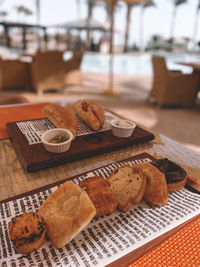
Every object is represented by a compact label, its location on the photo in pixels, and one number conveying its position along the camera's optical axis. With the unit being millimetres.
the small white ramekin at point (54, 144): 751
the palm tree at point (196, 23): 16048
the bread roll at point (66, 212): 442
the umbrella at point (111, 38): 3985
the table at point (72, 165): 654
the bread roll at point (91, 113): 960
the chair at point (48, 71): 4246
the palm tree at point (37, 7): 16028
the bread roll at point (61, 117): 921
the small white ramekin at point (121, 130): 906
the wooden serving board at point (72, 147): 726
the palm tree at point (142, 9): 20750
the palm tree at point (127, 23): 17478
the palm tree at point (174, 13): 19422
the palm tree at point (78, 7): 19284
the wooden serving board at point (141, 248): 424
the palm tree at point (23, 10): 24206
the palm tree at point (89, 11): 17547
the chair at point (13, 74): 4379
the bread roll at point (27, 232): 420
